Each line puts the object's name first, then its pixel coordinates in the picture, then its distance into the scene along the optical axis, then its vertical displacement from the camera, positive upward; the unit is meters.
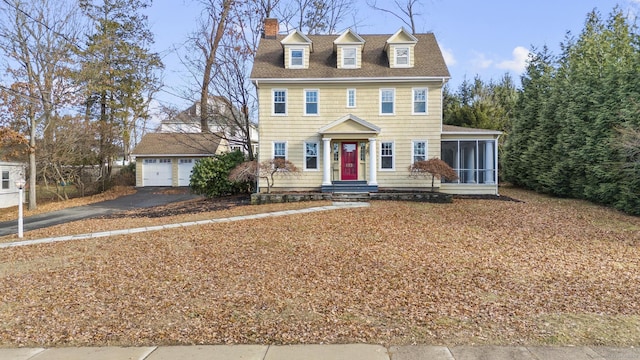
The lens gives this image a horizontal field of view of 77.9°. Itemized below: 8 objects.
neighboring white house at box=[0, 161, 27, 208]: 23.00 -0.10
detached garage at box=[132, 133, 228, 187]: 30.69 +1.22
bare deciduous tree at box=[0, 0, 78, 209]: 20.59 +5.41
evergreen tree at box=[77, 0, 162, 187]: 27.39 +7.26
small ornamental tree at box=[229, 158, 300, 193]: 17.19 +0.37
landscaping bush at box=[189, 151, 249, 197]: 19.66 +0.03
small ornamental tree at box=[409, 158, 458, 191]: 16.45 +0.41
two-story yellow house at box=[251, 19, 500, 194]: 18.77 +2.98
